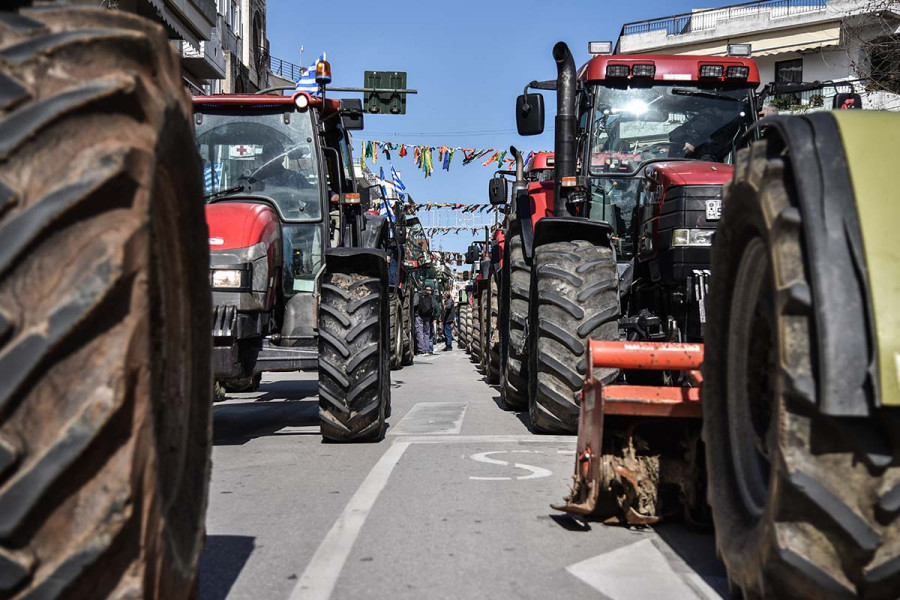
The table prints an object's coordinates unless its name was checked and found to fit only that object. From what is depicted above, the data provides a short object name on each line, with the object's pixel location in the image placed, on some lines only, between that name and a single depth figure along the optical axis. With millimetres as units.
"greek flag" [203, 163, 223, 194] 9095
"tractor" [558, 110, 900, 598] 2537
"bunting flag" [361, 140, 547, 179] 33000
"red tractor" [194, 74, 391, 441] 8031
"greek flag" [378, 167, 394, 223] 13764
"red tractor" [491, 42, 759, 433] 7855
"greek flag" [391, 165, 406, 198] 35681
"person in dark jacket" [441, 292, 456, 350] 35594
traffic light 19192
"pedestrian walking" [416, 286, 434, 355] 29172
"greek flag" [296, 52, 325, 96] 20506
